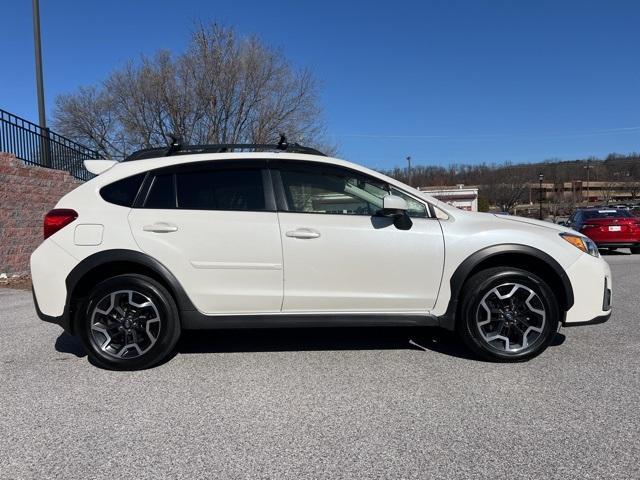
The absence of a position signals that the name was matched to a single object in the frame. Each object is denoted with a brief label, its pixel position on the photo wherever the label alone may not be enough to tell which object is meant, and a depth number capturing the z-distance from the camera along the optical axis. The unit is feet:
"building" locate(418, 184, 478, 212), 177.47
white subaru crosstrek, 13.14
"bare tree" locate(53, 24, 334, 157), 65.82
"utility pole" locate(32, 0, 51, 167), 39.01
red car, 47.75
